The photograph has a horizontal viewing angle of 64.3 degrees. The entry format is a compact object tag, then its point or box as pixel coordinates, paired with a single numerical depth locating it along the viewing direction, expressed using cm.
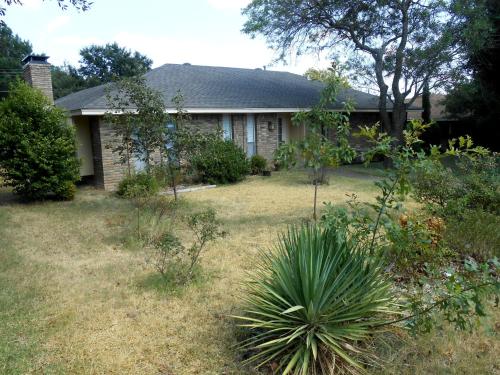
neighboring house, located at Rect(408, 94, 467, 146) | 2516
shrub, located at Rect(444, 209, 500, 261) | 531
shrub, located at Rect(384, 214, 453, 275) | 356
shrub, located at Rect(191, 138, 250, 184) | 1378
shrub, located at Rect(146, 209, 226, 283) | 525
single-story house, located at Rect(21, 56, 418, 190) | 1271
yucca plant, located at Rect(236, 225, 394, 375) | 321
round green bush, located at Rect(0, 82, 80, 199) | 1009
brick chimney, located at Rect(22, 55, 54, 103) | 1356
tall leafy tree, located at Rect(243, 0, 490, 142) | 1577
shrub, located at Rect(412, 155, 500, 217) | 614
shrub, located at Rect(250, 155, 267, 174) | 1617
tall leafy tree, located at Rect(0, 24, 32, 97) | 3734
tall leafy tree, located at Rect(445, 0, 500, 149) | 1708
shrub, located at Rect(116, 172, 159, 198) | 1049
